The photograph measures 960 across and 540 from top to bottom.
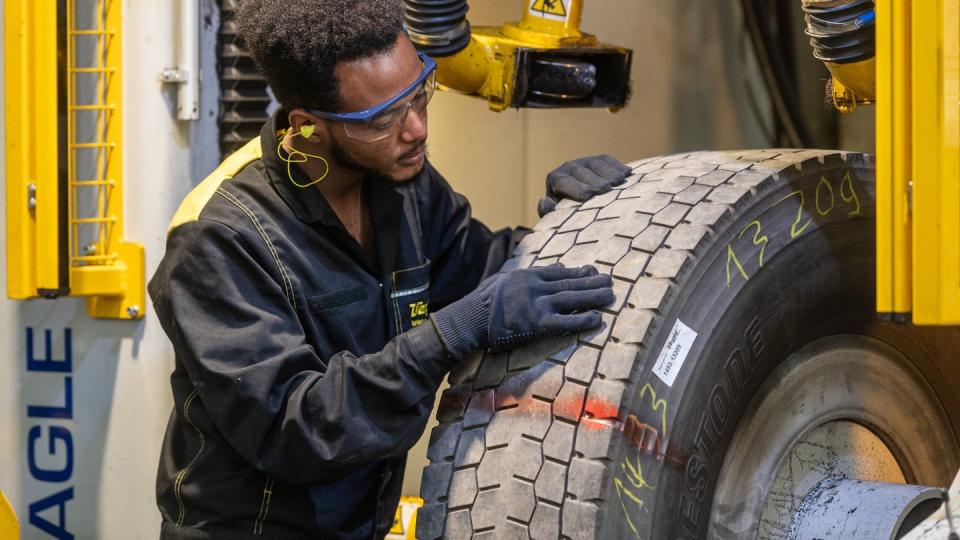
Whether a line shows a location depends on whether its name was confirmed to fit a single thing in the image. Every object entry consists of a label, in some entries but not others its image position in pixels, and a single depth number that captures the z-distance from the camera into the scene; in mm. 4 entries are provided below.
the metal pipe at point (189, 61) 3758
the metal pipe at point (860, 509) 2821
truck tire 2747
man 2865
